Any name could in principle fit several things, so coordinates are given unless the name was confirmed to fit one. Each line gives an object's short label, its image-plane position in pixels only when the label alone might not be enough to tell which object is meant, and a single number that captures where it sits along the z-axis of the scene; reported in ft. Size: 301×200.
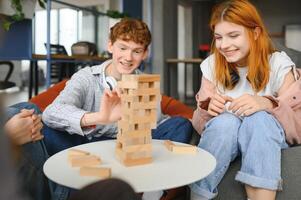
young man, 4.19
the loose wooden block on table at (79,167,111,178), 2.71
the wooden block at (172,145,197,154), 3.43
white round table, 2.62
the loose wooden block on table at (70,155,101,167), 3.02
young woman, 3.69
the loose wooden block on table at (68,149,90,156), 3.19
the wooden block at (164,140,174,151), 3.59
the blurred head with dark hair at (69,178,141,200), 1.99
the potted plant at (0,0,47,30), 8.12
